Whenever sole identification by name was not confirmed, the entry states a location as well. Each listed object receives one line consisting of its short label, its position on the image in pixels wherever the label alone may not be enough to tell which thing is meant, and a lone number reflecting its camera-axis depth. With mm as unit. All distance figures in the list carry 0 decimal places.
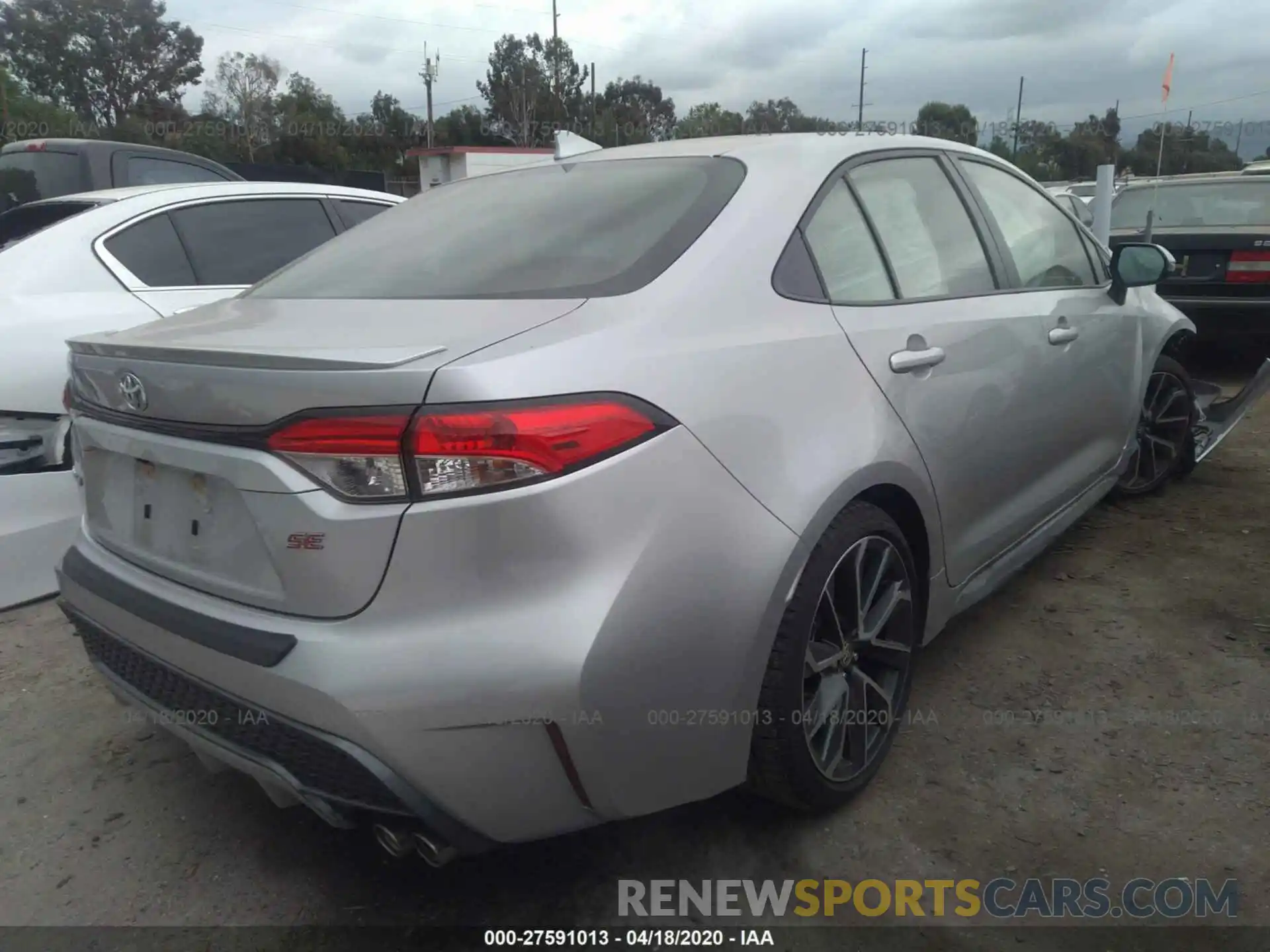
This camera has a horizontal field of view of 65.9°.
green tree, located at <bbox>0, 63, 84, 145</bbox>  29047
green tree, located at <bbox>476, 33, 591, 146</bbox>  55281
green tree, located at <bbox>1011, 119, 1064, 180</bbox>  35688
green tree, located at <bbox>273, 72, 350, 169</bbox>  44938
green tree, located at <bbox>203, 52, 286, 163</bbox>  48938
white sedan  3230
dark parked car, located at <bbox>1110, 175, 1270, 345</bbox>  6566
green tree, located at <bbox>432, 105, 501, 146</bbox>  58688
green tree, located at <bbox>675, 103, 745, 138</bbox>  30828
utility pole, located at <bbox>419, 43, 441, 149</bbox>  51531
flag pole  5094
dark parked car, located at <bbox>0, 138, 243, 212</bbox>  5938
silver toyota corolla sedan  1563
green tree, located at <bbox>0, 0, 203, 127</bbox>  49156
